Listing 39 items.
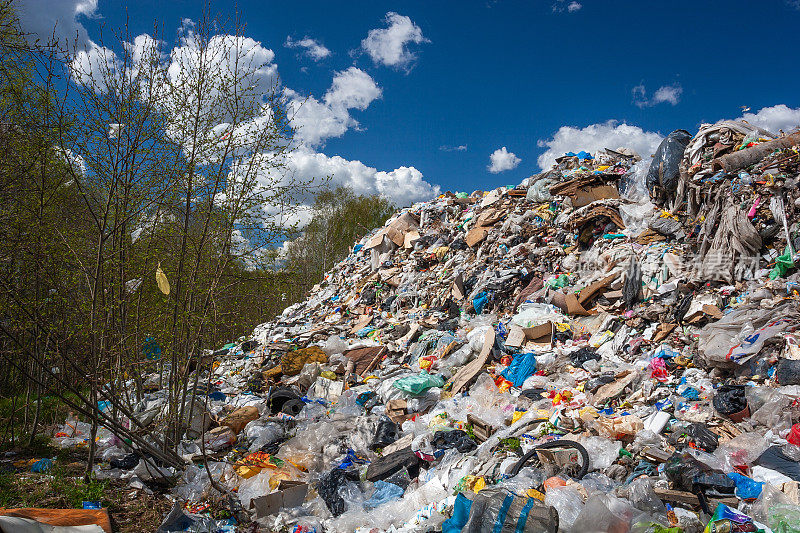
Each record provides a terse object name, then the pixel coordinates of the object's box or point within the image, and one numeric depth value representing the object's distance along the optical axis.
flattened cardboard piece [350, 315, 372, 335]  9.20
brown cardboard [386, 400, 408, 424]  5.43
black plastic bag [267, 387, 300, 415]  6.34
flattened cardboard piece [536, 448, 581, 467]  3.43
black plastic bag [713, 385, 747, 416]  3.83
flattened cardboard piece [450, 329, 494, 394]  5.73
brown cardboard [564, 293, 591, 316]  6.72
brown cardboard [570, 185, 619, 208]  8.55
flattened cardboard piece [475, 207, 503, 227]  10.22
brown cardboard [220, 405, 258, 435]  5.71
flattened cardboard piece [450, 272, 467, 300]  8.73
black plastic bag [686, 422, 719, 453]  3.41
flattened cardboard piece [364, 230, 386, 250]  12.30
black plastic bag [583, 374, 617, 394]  4.87
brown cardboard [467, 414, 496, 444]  4.39
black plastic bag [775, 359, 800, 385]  3.74
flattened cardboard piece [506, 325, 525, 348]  6.35
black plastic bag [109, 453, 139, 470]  4.60
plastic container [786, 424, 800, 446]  3.18
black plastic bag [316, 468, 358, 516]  3.81
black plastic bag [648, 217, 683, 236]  6.85
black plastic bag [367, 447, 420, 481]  4.16
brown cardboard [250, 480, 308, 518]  3.77
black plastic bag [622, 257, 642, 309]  6.38
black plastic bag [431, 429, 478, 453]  4.28
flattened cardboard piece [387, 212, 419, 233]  12.25
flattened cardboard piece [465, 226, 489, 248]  9.94
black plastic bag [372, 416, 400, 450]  4.92
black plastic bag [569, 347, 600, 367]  5.59
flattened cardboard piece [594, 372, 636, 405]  4.59
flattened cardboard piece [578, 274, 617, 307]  6.84
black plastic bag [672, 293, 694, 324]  5.45
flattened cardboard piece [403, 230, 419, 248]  11.51
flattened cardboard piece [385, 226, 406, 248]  11.98
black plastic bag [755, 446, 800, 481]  2.90
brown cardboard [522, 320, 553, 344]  6.43
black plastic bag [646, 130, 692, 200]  7.20
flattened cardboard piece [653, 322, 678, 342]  5.35
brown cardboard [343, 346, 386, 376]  7.36
